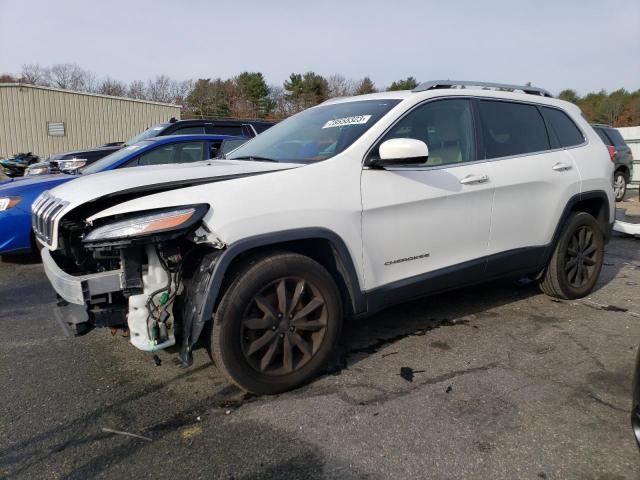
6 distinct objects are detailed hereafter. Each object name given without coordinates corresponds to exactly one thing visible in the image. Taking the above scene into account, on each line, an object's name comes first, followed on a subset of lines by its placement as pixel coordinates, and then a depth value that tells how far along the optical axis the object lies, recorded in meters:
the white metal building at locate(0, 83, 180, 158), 22.55
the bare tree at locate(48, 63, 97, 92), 54.62
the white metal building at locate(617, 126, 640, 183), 17.28
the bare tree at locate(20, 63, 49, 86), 52.71
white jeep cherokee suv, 2.63
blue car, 5.33
